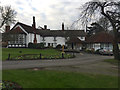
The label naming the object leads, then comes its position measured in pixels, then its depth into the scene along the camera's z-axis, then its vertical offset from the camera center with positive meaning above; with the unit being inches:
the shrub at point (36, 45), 1150.1 +8.3
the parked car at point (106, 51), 806.9 -50.2
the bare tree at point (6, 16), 946.9 +293.7
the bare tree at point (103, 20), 569.6 +150.9
